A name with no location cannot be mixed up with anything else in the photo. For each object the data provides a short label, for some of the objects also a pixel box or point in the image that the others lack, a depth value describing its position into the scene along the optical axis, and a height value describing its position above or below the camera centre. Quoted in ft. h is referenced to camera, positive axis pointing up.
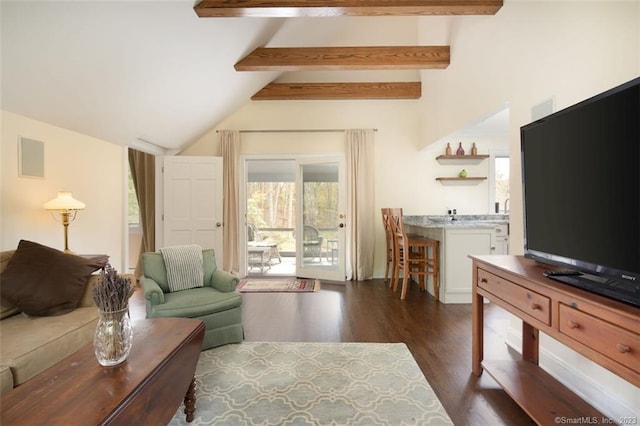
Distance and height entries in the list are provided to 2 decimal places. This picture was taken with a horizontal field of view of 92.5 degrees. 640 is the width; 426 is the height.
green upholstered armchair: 7.55 -2.29
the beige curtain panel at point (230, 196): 16.17 +0.86
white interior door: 15.35 +0.32
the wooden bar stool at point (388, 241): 14.76 -1.46
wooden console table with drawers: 3.52 -1.62
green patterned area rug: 5.46 -3.62
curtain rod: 16.67 +4.44
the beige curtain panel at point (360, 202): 16.01 +0.52
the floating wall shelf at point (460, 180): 16.46 +1.71
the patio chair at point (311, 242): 16.56 -1.63
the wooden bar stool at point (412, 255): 12.57 -1.92
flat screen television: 3.78 +0.29
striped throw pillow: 8.73 -1.59
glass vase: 4.27 -1.77
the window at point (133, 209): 17.58 +0.21
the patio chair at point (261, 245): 18.75 -2.04
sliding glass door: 16.26 +0.00
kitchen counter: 11.97 -1.59
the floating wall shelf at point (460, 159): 16.31 +2.85
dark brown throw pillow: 6.20 -1.43
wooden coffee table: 3.34 -2.16
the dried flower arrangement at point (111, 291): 4.26 -1.11
